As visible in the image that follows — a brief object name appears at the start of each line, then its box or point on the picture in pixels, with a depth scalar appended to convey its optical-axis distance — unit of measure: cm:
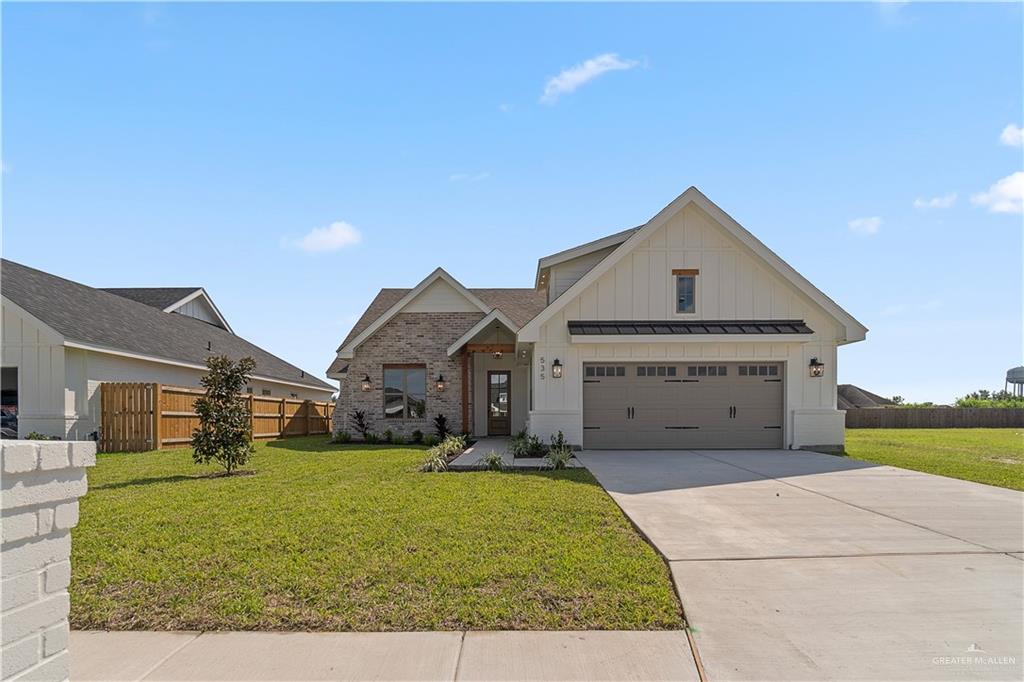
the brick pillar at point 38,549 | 222
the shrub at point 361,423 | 1875
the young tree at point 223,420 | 1072
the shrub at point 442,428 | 1855
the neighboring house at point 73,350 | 1460
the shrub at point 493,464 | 1118
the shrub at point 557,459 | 1128
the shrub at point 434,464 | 1103
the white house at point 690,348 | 1466
